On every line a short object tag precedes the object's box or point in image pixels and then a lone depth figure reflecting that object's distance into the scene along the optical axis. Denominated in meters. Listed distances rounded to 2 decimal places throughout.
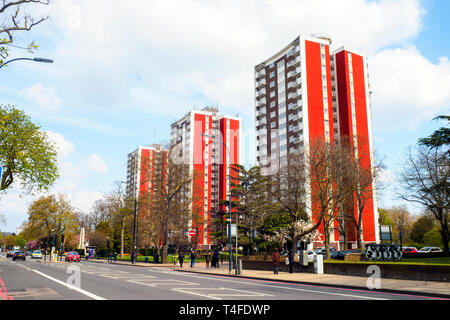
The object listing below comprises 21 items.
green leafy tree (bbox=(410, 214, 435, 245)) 66.24
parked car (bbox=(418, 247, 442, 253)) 52.88
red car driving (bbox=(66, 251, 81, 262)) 47.25
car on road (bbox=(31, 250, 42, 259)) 67.06
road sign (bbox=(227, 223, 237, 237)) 25.04
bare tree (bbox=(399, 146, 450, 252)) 37.56
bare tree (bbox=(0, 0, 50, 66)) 18.44
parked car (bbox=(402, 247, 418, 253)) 50.02
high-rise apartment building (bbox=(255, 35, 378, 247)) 75.06
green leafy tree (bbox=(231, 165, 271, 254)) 42.22
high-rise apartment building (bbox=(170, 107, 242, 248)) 105.06
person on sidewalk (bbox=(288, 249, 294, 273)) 24.06
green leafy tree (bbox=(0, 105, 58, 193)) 31.92
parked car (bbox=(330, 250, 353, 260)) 45.17
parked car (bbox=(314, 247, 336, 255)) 51.41
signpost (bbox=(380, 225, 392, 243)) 25.43
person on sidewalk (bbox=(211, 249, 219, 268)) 33.76
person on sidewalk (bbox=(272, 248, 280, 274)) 23.38
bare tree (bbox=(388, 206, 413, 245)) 86.69
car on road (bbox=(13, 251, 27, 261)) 54.02
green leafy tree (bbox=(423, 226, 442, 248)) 60.44
